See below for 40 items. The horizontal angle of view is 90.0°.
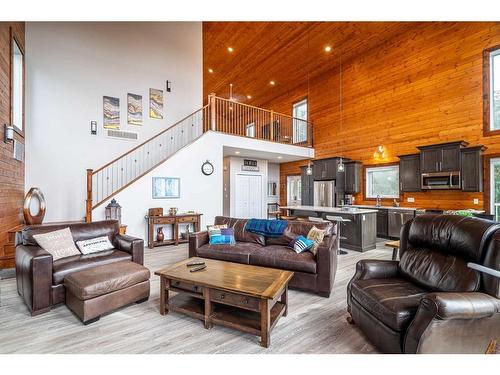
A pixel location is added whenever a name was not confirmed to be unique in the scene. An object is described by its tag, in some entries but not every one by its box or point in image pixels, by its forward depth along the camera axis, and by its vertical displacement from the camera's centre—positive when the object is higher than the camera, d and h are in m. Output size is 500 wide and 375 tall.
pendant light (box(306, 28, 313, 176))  7.28 +4.16
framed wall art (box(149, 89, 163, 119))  6.97 +2.42
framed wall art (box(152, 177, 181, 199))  6.03 +0.05
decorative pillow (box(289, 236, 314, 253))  3.40 -0.78
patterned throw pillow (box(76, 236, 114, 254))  3.27 -0.74
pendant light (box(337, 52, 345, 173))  8.39 +2.40
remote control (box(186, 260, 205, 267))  2.80 -0.84
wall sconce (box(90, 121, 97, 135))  6.09 +1.53
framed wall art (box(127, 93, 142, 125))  6.62 +2.15
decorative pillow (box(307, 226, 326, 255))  3.37 -0.67
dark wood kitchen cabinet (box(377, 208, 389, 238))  6.70 -0.97
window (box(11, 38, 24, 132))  4.67 +1.96
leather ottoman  2.34 -0.99
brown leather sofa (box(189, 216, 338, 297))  3.04 -0.89
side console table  5.71 -0.80
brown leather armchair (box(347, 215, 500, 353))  1.59 -0.80
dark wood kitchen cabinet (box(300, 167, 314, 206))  8.80 +0.01
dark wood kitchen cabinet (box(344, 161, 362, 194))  7.78 +0.35
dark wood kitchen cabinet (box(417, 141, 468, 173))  5.55 +0.70
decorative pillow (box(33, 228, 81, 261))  2.96 -0.65
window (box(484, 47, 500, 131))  5.31 +2.09
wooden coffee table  2.10 -0.96
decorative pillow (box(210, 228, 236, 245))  3.94 -0.79
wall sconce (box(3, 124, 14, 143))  3.89 +0.91
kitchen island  5.38 -0.89
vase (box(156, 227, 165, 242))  5.89 -1.09
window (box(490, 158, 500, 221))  5.25 +0.00
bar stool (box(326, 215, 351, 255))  5.23 -0.71
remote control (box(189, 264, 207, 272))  2.62 -0.85
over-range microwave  5.58 +0.16
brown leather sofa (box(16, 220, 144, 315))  2.53 -0.84
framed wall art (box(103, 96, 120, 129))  6.29 +1.98
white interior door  9.29 -0.29
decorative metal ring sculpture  4.16 -0.31
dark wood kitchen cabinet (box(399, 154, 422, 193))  6.37 +0.38
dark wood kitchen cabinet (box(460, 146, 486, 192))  5.29 +0.40
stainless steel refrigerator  8.09 -0.18
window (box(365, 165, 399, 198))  7.09 +0.17
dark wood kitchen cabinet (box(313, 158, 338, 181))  8.09 +0.64
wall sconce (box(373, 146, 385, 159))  7.27 +1.03
